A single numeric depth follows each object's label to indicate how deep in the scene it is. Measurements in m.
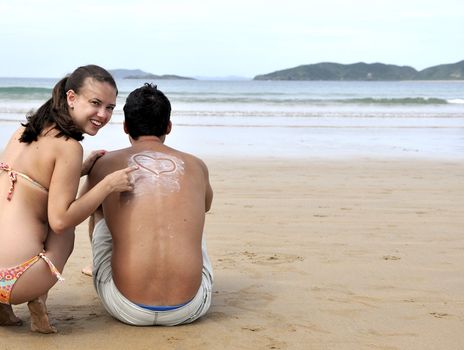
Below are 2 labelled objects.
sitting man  3.54
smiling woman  3.31
